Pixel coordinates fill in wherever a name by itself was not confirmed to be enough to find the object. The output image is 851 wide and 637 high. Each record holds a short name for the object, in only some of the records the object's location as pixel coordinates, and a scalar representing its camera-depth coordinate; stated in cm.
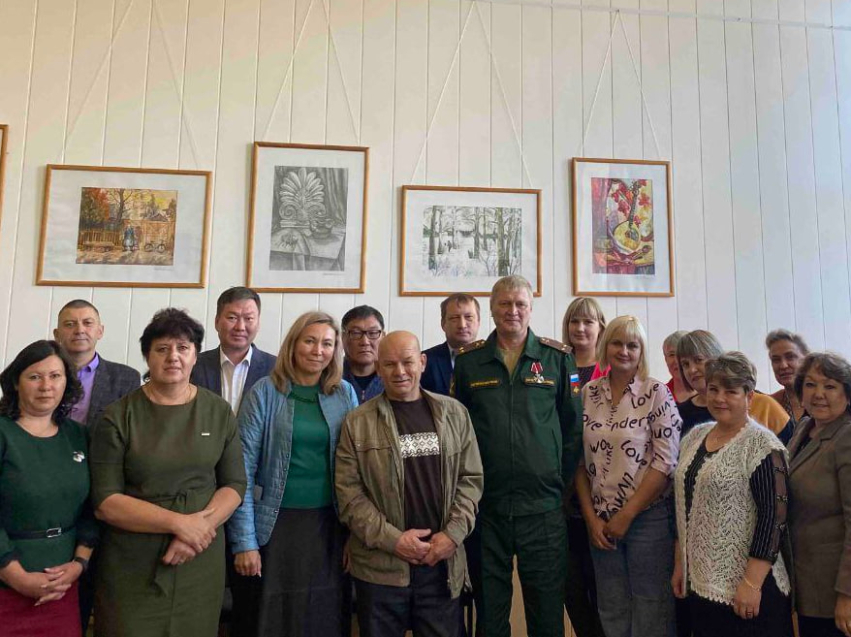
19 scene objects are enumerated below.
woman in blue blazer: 183
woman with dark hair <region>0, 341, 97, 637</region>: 160
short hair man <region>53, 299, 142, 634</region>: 223
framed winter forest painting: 336
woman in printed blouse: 192
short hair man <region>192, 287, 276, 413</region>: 235
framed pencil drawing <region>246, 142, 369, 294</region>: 328
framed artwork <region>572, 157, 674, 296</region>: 348
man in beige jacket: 178
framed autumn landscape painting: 318
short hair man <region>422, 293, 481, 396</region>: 253
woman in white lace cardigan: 162
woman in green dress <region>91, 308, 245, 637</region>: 164
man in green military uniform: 195
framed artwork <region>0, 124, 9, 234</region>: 319
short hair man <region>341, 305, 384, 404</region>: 245
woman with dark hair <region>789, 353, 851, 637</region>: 163
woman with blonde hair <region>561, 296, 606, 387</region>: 247
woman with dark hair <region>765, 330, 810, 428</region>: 254
